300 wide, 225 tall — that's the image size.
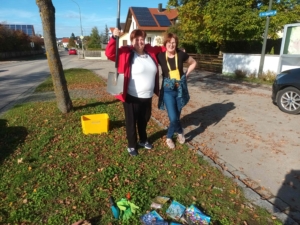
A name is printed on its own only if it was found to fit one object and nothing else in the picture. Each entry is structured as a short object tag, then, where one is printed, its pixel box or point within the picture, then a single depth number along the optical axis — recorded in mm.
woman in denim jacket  4020
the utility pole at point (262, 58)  12070
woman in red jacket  3577
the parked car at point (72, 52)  56356
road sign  10833
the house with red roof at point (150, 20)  34469
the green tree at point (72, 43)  100375
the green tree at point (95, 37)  59219
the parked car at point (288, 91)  6520
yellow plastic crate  5059
